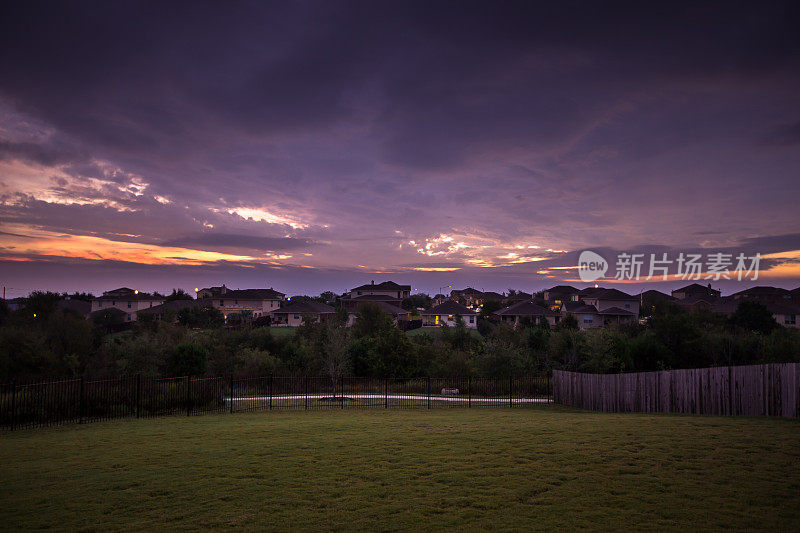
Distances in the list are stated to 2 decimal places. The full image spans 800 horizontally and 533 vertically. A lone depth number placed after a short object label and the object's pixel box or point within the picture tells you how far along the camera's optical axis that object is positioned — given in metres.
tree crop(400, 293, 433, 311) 104.50
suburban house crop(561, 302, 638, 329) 63.84
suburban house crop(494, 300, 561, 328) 66.09
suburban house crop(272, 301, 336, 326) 72.25
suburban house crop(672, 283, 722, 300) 96.31
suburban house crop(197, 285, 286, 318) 82.75
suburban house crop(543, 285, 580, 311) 96.75
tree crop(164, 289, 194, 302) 90.59
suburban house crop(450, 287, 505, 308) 136.62
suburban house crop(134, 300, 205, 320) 53.24
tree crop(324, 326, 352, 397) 32.30
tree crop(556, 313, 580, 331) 50.75
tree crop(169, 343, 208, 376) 28.27
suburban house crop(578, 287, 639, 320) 72.38
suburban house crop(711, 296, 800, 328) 61.56
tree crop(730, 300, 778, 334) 43.59
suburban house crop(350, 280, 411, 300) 100.69
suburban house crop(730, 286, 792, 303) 83.62
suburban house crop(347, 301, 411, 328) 70.94
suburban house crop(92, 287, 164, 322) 80.31
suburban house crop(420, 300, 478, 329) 72.44
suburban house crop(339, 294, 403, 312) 84.05
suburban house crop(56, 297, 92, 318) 74.50
